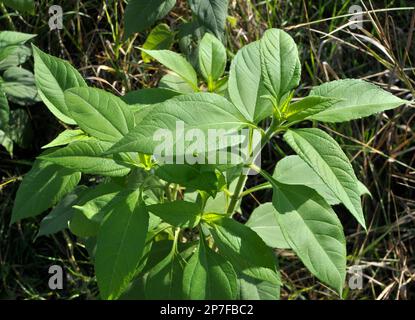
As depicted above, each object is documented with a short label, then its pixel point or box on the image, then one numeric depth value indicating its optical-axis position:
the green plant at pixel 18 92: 1.50
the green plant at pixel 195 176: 1.07
